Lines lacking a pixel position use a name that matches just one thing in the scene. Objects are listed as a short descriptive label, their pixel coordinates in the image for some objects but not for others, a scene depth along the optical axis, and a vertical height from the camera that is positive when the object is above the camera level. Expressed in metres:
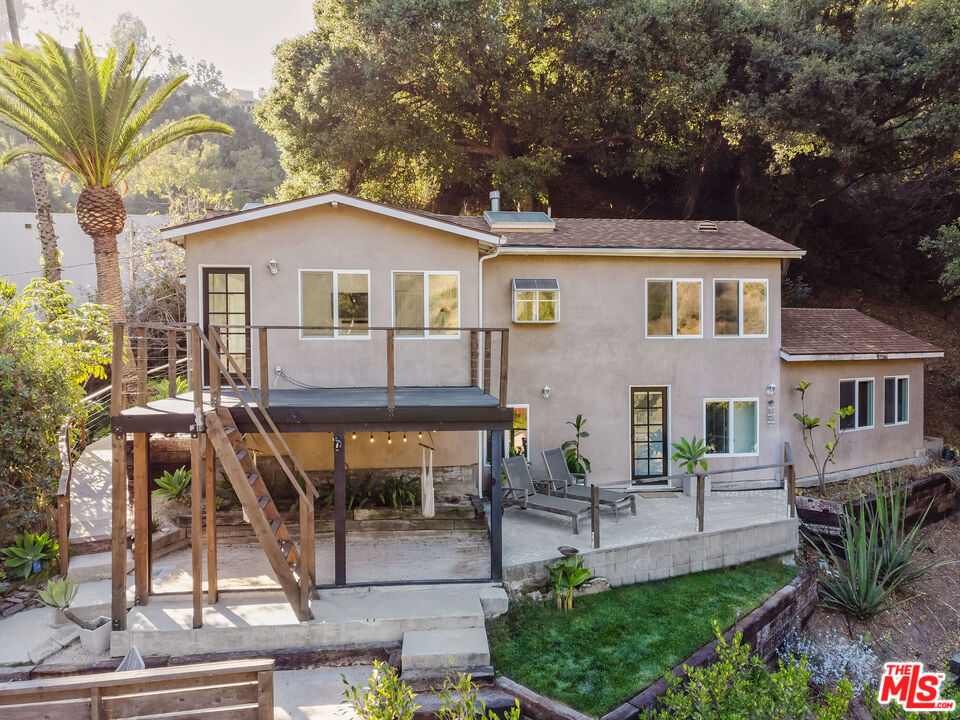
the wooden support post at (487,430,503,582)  8.02 -2.20
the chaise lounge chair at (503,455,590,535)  10.19 -2.77
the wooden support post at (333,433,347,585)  7.82 -2.18
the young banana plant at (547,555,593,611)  8.30 -3.25
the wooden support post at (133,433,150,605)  7.41 -2.15
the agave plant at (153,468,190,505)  10.88 -2.61
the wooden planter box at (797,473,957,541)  12.15 -3.59
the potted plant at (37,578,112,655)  6.95 -3.20
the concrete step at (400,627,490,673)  6.55 -3.37
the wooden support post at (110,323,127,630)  6.97 -2.07
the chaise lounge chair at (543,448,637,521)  10.82 -2.75
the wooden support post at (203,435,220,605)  7.36 -2.24
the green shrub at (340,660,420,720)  4.36 -2.61
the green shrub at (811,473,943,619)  9.99 -3.92
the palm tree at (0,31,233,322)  12.70 +4.88
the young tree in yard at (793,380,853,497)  13.23 -2.16
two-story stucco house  10.55 +0.39
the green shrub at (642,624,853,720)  4.59 -2.79
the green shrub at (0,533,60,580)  8.54 -2.99
